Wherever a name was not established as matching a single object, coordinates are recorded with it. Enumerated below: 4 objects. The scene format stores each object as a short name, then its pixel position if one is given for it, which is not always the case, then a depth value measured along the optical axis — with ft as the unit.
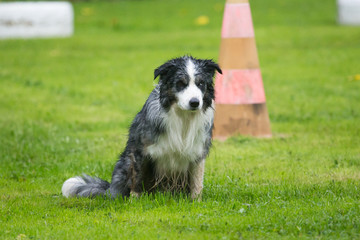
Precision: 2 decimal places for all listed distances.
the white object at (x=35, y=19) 143.64
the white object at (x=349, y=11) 147.23
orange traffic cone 57.72
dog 37.68
